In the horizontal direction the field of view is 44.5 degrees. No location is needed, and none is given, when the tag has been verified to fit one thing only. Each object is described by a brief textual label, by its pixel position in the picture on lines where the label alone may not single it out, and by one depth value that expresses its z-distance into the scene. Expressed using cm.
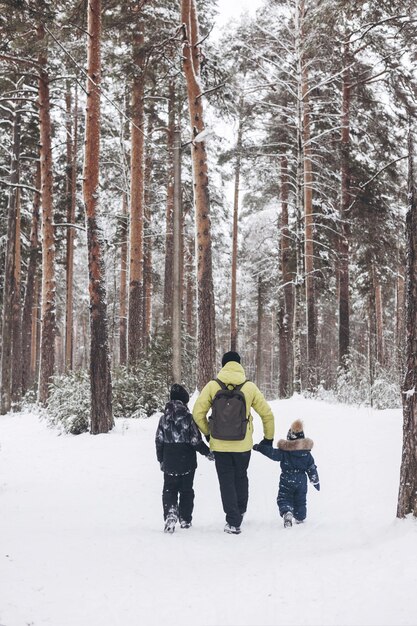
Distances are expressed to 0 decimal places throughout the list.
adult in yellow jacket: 557
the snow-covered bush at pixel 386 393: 1114
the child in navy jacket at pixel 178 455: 566
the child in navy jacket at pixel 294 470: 570
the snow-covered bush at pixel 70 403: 1139
